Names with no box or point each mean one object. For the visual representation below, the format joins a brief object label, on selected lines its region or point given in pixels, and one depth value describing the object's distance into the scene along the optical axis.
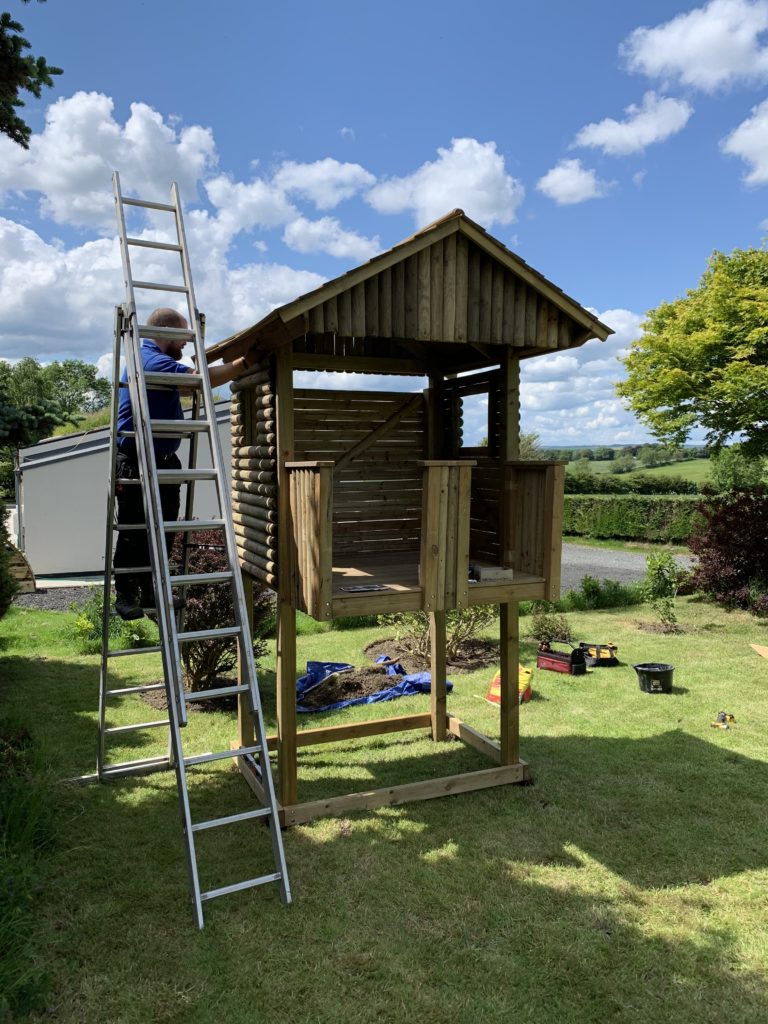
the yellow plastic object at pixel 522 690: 9.03
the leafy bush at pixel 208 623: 8.95
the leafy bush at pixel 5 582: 9.17
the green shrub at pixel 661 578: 14.34
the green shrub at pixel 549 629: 11.96
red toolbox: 10.21
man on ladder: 5.69
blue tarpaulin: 9.19
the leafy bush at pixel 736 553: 14.55
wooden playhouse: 5.61
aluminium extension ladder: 4.55
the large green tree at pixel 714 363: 14.33
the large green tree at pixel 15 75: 4.96
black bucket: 9.20
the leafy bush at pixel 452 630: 10.97
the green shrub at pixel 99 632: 11.25
